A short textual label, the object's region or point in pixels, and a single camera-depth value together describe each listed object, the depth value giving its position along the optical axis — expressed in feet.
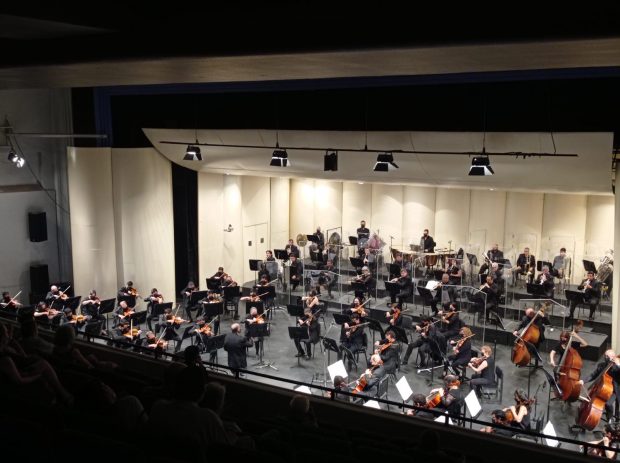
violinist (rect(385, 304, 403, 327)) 39.22
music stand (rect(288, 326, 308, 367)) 36.65
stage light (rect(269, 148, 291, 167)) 39.29
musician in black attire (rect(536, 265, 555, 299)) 42.76
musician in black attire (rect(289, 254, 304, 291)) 52.54
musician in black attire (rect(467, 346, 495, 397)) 32.50
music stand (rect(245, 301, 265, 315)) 44.19
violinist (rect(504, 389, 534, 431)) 25.36
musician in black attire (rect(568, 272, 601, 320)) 42.34
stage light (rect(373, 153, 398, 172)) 36.22
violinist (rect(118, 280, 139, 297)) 46.30
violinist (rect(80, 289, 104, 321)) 42.24
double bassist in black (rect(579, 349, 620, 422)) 29.96
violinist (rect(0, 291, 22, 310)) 38.10
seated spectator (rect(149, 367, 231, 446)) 11.59
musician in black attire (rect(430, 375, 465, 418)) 27.40
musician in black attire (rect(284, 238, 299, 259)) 53.80
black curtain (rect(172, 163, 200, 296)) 54.24
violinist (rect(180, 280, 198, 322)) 46.00
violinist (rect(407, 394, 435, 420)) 26.53
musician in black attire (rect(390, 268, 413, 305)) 46.11
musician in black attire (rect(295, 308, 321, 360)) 39.47
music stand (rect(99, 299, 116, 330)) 42.19
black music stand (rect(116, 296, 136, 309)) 43.33
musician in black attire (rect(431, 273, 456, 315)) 44.02
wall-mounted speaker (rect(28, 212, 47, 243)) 51.55
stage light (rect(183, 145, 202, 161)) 43.27
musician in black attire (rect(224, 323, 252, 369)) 35.58
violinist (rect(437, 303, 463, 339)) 39.63
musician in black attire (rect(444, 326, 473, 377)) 35.27
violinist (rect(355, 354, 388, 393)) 30.53
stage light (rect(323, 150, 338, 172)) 39.27
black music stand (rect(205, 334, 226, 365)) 34.97
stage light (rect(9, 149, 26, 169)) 47.26
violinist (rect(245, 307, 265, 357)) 39.58
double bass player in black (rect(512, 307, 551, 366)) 37.93
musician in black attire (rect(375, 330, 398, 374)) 34.50
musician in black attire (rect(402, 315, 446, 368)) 36.99
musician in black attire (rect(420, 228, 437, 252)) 54.54
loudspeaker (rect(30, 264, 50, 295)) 52.08
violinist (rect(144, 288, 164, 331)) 45.76
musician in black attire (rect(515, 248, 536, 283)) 49.42
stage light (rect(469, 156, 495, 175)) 33.06
